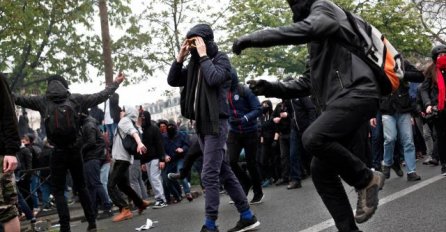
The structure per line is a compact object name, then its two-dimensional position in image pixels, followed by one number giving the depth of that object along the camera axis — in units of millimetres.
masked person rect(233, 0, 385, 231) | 3781
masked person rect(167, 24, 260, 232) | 5637
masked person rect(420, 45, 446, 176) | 8617
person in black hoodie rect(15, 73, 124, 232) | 7426
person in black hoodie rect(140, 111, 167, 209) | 11203
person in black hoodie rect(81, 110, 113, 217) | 9547
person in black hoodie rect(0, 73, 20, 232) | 4523
